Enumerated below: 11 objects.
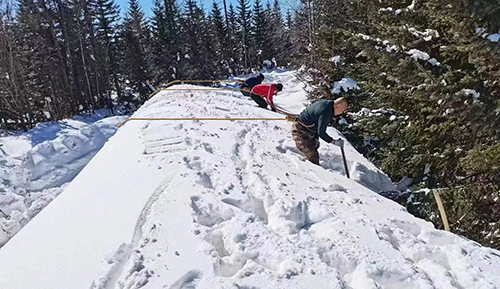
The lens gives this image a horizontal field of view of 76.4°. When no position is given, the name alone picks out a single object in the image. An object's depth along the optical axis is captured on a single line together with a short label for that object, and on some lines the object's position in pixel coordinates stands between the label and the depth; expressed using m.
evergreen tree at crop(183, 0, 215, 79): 25.12
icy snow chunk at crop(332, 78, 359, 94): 9.05
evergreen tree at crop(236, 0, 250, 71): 35.12
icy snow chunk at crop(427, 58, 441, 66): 5.23
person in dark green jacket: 5.66
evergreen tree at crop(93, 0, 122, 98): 25.89
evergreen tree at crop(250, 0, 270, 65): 36.22
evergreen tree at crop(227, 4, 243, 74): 34.25
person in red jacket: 9.97
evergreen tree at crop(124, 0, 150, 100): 25.36
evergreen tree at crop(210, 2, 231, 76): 32.75
